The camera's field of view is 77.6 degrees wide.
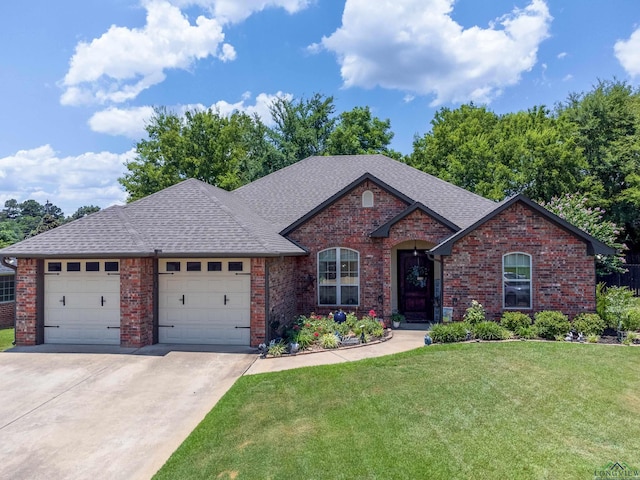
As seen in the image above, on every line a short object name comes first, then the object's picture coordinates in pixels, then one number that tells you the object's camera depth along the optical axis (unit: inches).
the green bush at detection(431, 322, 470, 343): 423.2
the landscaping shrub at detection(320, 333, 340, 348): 416.2
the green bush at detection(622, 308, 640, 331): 437.1
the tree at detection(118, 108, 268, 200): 1219.2
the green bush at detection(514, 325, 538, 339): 426.3
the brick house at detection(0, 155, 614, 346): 428.1
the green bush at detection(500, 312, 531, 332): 437.1
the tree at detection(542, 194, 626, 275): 665.6
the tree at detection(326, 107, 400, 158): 1189.7
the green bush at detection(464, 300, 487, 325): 445.1
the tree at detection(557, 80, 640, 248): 1047.6
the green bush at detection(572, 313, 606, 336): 426.0
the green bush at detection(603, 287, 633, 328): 434.0
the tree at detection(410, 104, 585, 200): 977.0
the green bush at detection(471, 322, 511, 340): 421.1
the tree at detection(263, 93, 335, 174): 1109.8
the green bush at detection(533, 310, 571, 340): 422.6
